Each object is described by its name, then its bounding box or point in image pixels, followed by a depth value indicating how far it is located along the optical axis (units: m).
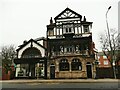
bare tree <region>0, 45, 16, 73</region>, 24.26
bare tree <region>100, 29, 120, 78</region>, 19.44
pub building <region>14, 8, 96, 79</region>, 17.00
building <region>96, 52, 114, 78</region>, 16.97
